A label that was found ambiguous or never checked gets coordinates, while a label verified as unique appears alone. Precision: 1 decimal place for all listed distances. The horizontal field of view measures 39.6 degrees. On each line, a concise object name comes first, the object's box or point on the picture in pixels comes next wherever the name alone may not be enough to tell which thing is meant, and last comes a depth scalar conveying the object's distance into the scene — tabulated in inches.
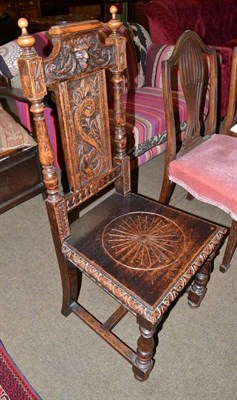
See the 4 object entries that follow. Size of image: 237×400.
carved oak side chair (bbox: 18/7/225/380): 38.8
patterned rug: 48.2
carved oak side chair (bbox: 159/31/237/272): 56.3
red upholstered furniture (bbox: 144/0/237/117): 112.6
